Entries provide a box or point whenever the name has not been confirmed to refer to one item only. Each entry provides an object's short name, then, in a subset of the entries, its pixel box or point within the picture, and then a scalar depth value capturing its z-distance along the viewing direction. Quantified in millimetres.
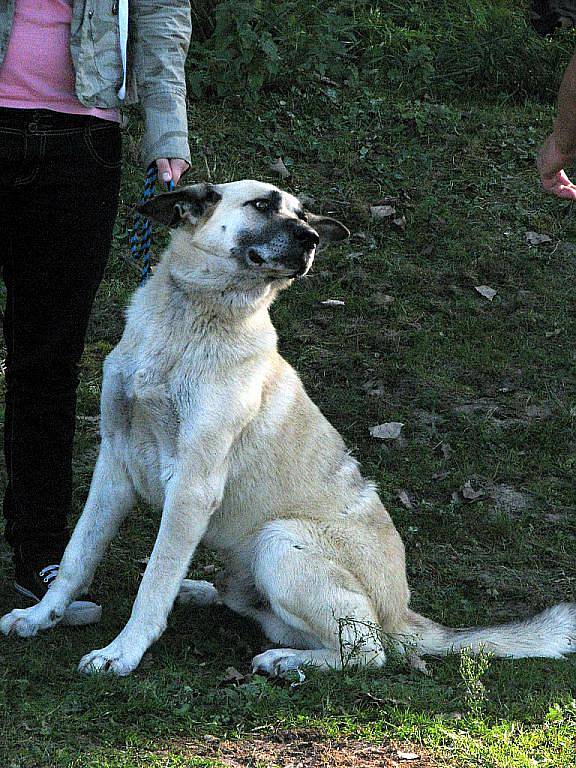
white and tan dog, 6559
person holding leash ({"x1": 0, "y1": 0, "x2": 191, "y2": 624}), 6258
